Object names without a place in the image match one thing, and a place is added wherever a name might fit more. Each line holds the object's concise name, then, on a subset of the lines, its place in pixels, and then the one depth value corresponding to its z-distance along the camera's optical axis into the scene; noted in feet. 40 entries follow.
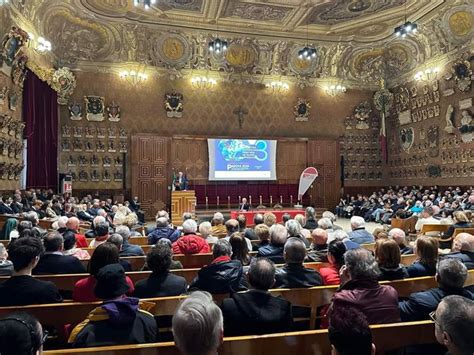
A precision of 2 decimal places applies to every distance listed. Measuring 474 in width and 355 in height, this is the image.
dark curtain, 46.47
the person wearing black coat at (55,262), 14.34
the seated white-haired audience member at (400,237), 17.47
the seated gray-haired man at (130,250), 17.75
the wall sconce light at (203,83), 65.10
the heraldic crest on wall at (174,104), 63.87
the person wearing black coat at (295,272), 11.80
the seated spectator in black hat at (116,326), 7.70
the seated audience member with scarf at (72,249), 16.89
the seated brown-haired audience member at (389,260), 12.14
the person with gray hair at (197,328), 5.41
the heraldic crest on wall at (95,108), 60.18
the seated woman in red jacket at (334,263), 12.73
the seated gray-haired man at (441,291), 8.84
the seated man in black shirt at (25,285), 9.90
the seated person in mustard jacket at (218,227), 25.43
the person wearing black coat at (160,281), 11.10
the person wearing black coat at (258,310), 8.76
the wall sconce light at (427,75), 61.00
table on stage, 49.60
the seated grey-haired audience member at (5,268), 13.77
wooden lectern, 54.86
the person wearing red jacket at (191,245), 17.89
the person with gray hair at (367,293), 8.89
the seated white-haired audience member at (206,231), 21.72
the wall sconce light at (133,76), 61.59
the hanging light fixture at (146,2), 39.04
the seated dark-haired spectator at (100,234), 20.30
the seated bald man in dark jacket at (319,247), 16.10
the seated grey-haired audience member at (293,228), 19.11
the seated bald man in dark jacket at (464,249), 13.47
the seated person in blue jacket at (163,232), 22.38
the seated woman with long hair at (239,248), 14.35
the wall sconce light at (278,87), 68.59
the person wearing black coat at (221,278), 11.30
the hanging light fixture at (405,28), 47.53
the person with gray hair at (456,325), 6.05
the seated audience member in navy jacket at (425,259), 12.76
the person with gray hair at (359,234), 20.45
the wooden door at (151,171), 62.13
